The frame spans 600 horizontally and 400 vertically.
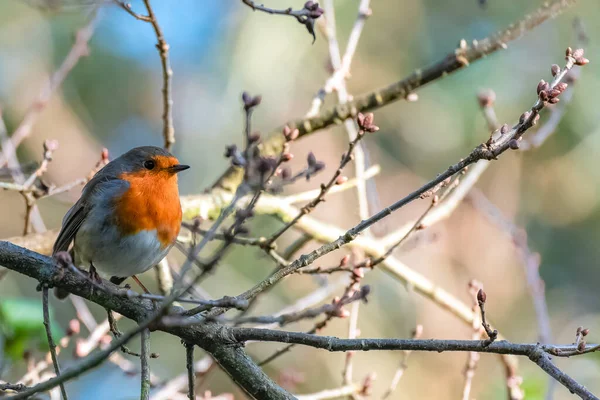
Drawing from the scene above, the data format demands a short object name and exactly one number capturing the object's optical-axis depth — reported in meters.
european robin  5.72
